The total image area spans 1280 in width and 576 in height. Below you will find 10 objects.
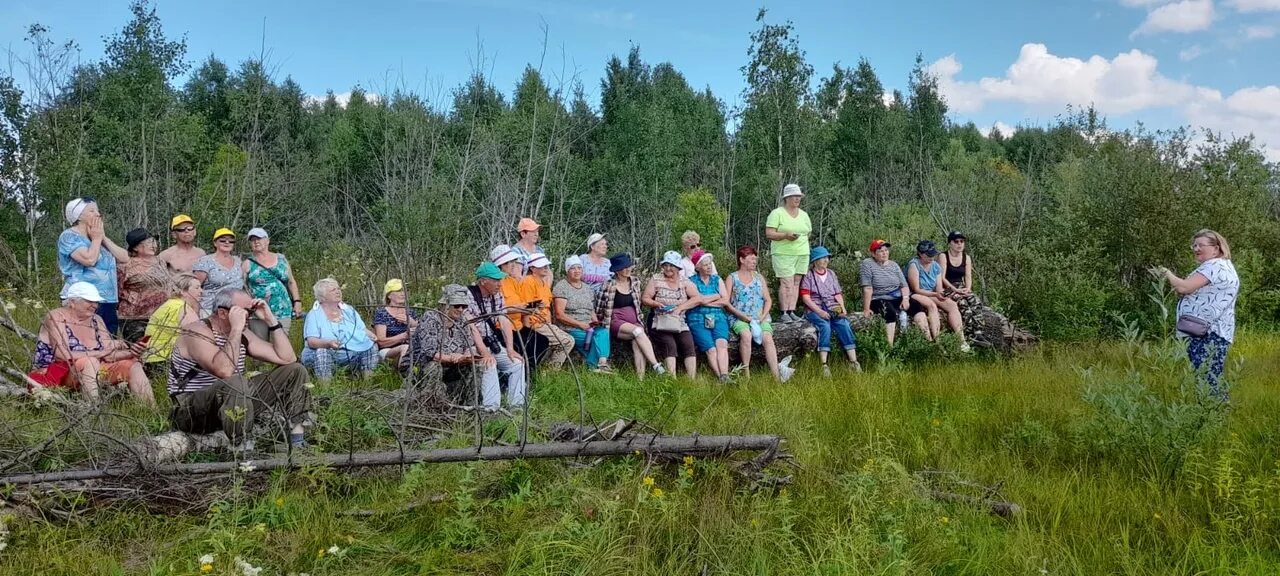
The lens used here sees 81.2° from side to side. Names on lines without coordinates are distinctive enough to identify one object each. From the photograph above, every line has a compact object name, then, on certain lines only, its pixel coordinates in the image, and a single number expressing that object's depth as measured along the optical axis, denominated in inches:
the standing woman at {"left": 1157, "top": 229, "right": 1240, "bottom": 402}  199.6
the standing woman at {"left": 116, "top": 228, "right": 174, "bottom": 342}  240.8
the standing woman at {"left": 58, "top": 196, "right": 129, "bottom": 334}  218.8
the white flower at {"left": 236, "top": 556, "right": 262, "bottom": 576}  112.5
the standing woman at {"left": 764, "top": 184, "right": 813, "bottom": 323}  302.7
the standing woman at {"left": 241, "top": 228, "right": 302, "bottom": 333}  251.8
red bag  195.8
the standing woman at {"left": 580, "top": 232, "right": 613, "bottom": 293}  284.2
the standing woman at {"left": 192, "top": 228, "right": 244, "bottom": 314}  237.1
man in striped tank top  162.2
